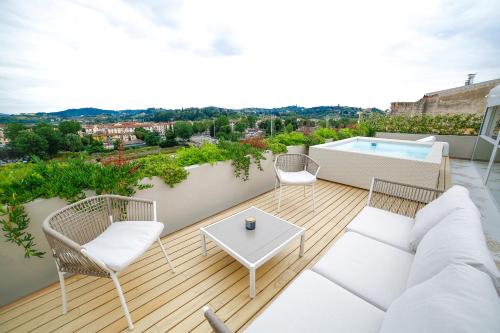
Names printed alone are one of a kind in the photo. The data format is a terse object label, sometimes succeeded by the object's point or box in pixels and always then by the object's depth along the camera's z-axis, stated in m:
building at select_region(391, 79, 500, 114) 9.27
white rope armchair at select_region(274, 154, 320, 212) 3.26
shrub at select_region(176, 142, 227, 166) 2.83
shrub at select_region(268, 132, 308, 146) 4.54
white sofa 0.66
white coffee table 1.64
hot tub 3.34
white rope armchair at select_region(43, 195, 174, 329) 1.34
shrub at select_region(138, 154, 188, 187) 2.40
